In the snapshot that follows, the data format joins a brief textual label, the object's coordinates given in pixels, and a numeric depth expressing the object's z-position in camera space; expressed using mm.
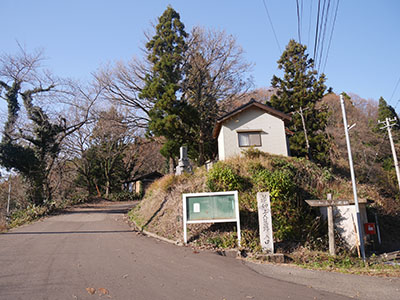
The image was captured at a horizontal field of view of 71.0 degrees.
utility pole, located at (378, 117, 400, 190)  18044
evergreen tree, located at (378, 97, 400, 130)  32844
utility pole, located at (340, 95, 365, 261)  9589
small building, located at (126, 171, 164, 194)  32597
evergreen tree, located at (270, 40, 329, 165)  23391
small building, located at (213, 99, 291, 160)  19141
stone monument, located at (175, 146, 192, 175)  15325
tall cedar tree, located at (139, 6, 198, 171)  22094
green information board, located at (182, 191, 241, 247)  9250
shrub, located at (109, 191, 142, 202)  29839
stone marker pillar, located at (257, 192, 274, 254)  8445
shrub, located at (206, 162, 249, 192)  11312
